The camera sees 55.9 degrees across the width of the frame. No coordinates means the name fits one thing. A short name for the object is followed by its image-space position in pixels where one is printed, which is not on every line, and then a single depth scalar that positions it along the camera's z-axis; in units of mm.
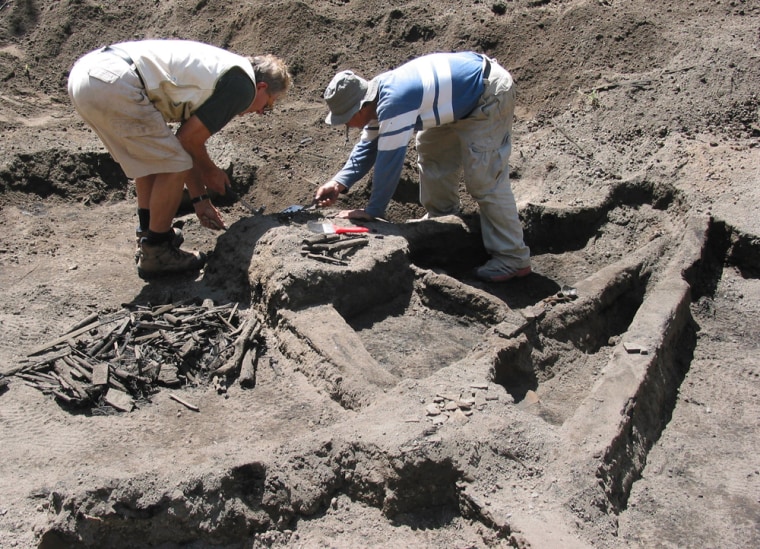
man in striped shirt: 4355
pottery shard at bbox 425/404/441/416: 3035
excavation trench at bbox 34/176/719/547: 2803
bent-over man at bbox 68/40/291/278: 4059
